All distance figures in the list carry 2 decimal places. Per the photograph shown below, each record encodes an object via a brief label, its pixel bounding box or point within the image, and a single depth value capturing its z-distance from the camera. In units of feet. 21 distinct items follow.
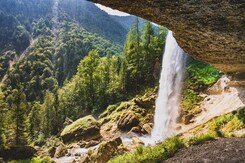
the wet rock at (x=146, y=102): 147.23
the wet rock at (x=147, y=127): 130.00
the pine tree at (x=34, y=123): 221.83
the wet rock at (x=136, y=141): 111.49
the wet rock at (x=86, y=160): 96.08
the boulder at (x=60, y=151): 130.31
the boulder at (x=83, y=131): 139.85
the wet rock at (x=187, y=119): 115.44
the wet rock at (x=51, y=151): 140.08
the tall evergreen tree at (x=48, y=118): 213.66
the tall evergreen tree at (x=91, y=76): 197.88
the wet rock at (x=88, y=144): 131.32
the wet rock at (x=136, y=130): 130.72
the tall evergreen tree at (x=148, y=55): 186.19
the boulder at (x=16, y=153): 119.55
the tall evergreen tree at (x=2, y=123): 127.65
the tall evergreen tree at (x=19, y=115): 141.49
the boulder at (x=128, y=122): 136.05
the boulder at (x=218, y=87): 116.89
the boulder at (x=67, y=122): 184.57
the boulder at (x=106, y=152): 86.84
